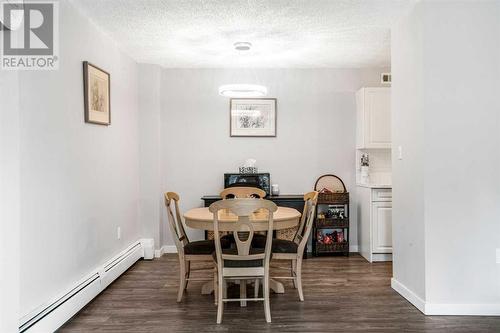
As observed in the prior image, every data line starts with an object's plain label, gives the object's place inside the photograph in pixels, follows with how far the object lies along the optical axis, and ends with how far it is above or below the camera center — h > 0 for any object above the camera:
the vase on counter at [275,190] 5.35 -0.28
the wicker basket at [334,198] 5.18 -0.38
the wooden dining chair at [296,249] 3.50 -0.70
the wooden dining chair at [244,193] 3.96 -0.26
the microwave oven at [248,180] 5.29 -0.15
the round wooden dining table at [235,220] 3.13 -0.41
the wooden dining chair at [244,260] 3.00 -0.69
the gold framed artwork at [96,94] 3.52 +0.69
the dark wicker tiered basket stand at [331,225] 5.15 -0.72
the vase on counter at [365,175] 5.25 -0.09
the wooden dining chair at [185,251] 3.50 -0.71
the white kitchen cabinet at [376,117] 5.12 +0.63
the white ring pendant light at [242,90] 3.98 +0.77
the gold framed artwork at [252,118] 5.49 +0.68
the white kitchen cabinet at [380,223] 4.86 -0.66
